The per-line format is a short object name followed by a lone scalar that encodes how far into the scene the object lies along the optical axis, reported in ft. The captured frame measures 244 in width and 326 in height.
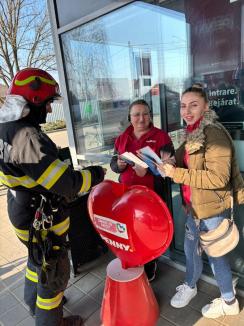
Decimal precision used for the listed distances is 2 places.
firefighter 5.75
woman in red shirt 7.55
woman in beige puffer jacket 5.99
